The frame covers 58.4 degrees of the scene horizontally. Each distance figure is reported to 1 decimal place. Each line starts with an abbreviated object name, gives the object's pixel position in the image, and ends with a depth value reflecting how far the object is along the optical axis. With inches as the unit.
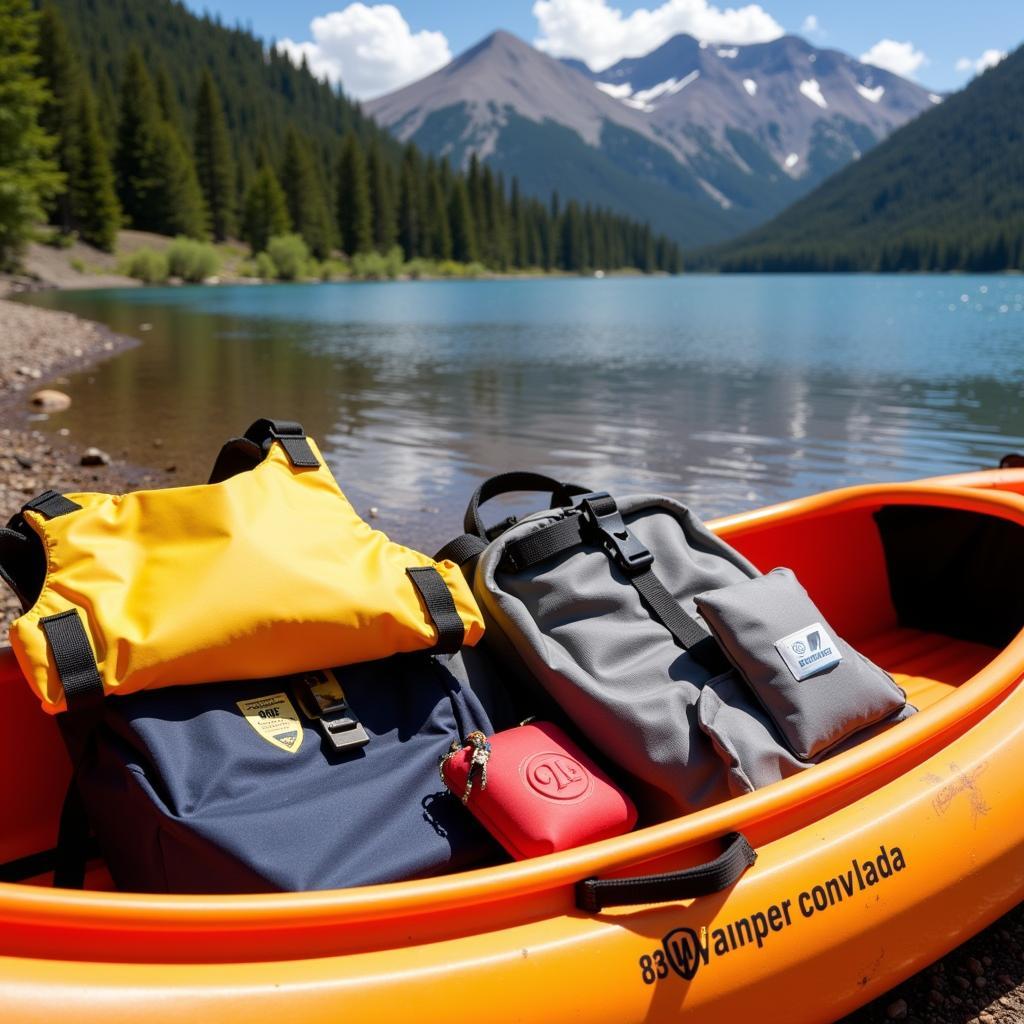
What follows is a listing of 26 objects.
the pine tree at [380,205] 3223.4
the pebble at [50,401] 449.4
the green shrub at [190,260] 2095.2
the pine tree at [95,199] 2144.4
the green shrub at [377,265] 2945.4
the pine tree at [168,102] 2842.0
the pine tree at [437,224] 3341.5
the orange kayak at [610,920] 56.2
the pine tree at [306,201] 2967.5
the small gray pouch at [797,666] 88.0
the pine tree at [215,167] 2866.6
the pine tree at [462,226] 3390.7
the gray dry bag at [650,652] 83.7
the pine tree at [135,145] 2549.2
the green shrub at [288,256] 2516.0
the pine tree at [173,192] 2518.5
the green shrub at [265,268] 2450.8
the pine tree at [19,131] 1274.6
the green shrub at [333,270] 2807.6
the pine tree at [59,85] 2260.1
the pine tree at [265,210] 2723.9
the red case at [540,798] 74.1
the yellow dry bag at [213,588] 70.4
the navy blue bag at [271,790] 69.7
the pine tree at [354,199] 3097.9
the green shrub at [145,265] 1996.8
